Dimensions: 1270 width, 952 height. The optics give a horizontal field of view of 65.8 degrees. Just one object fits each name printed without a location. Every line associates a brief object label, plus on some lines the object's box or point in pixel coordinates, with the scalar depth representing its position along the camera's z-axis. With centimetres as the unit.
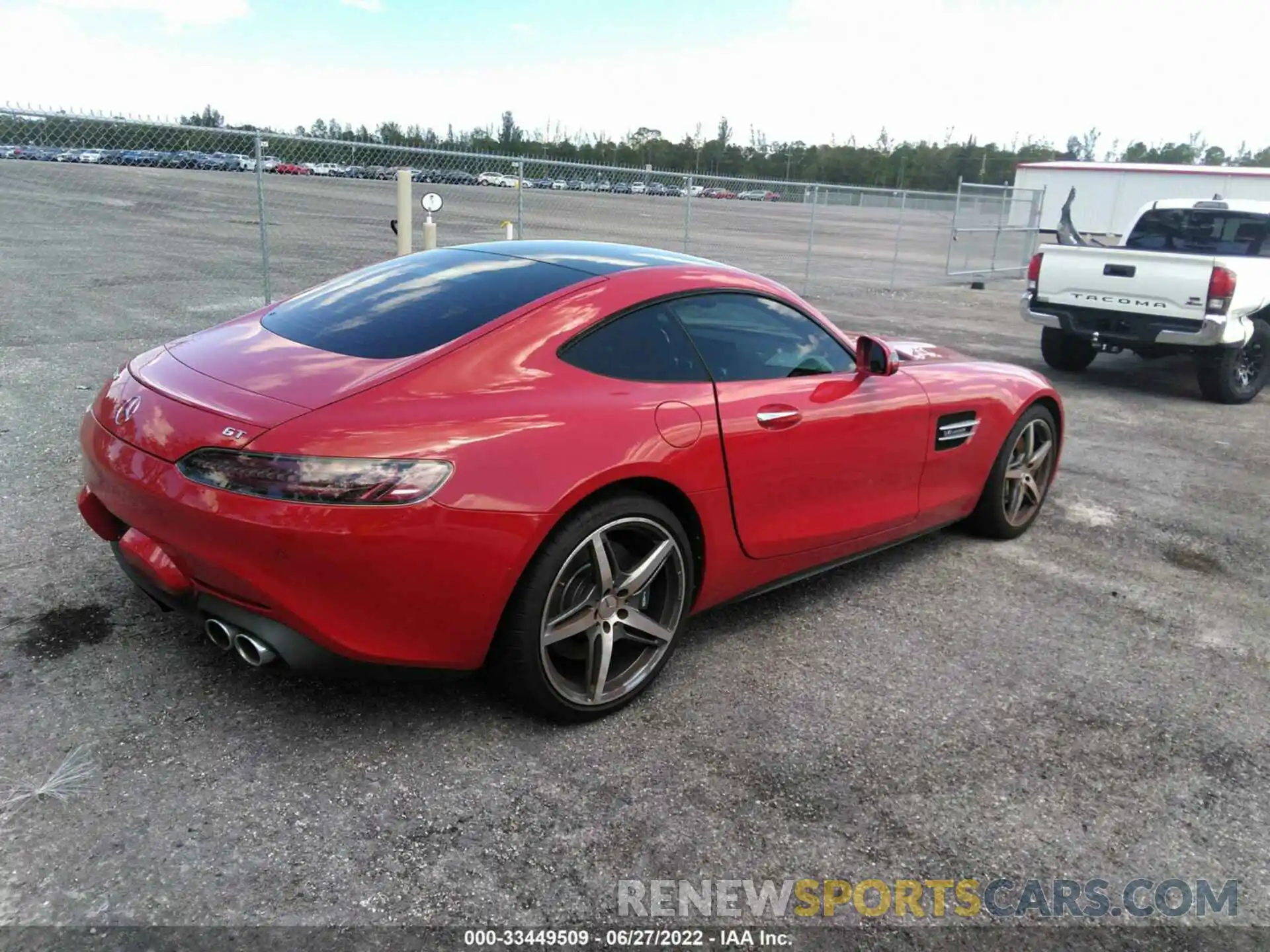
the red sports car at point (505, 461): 256
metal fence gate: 1891
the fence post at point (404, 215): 917
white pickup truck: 840
